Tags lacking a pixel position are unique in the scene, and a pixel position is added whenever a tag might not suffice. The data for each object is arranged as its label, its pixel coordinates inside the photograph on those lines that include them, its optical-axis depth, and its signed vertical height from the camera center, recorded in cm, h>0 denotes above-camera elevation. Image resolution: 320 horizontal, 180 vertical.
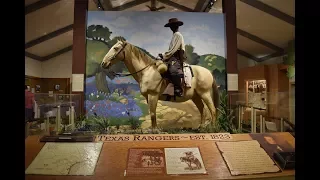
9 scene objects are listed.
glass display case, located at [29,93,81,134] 165 -16
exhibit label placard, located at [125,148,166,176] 153 -48
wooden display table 149 -48
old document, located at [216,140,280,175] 158 -47
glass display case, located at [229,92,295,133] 178 -17
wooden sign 184 -37
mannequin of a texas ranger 235 +35
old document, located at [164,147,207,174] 155 -48
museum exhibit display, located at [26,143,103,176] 147 -45
